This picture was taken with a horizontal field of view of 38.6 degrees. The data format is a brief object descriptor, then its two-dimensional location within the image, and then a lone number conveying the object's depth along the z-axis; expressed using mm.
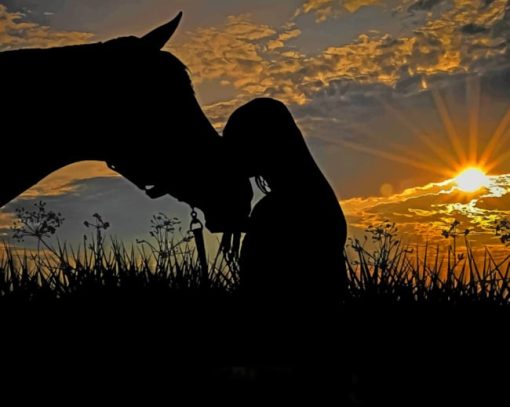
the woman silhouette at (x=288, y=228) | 4305
